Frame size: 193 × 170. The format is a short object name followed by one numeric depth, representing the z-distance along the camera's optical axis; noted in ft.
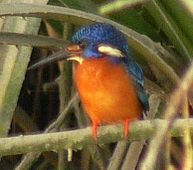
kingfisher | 10.60
